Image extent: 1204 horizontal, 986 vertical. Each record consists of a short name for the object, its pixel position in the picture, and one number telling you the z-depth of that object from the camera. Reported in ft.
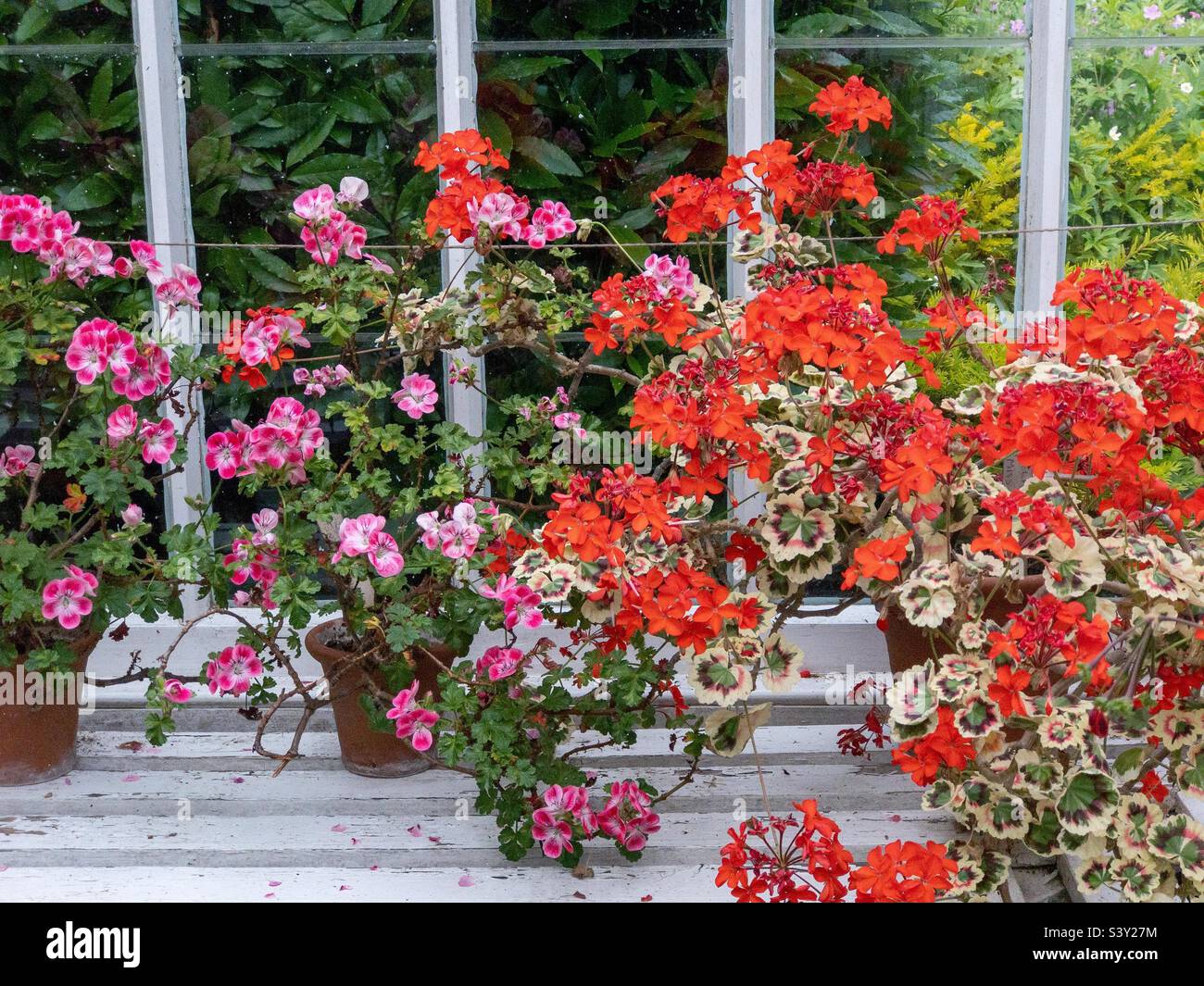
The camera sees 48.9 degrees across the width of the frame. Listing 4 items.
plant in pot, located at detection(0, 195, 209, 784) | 7.41
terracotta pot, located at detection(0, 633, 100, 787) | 7.96
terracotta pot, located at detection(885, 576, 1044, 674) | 8.11
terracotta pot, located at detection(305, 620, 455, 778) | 8.04
